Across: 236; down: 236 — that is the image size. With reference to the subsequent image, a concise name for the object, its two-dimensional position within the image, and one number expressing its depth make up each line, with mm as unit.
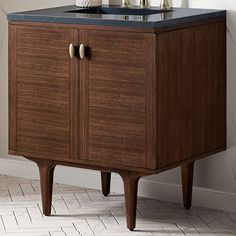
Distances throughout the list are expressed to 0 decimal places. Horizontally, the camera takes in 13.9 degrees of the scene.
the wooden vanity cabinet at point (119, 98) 3609
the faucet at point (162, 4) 4104
